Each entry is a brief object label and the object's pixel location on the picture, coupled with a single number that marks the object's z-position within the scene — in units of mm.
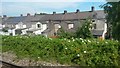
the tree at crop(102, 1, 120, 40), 8721
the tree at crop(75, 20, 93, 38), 11443
